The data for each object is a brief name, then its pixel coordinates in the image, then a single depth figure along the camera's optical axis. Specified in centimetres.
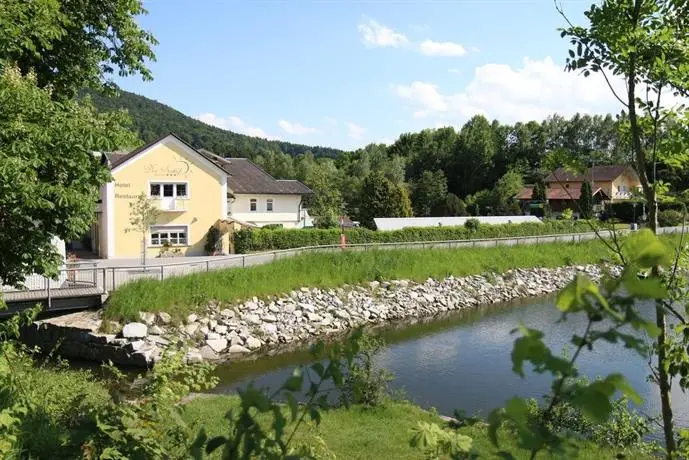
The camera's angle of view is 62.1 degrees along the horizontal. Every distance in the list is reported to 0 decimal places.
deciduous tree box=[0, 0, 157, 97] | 920
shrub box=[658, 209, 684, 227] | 2654
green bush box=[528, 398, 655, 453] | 751
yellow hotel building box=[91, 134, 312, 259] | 2994
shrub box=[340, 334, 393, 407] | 1028
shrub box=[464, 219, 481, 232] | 3693
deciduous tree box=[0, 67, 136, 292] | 660
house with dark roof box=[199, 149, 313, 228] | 3875
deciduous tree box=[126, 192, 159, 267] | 2769
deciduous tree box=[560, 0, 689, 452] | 354
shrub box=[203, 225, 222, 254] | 3175
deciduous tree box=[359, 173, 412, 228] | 4838
